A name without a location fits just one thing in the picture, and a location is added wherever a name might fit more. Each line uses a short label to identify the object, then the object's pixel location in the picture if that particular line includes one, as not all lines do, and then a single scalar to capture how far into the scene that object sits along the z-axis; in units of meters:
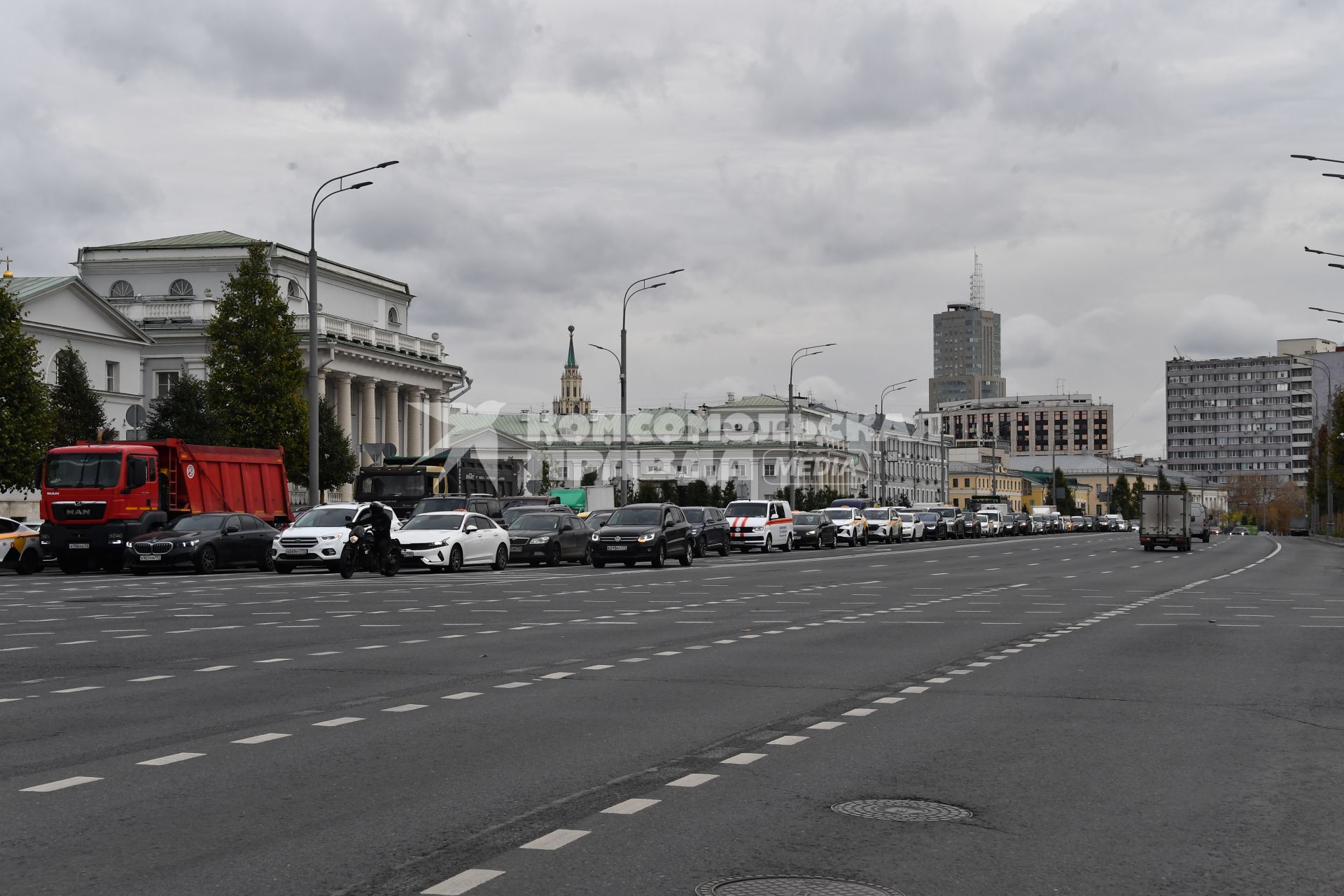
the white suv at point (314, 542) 35.81
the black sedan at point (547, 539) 41.31
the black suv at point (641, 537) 39.03
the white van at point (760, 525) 56.41
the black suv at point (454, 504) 46.34
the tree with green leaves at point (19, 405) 44.69
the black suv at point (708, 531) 50.41
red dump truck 36.97
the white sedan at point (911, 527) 80.25
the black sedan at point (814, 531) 62.12
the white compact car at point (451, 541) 35.84
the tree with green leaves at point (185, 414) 61.00
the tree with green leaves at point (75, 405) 59.50
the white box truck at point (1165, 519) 61.72
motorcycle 32.66
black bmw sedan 35.56
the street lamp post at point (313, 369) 44.03
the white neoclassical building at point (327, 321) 88.88
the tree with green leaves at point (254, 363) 56.25
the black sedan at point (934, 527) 84.94
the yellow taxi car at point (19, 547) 36.62
